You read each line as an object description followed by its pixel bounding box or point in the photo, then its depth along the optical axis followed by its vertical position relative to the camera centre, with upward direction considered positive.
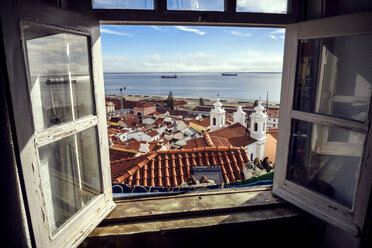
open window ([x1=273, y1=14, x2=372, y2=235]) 1.11 -0.19
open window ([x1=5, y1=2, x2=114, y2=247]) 0.86 -0.17
